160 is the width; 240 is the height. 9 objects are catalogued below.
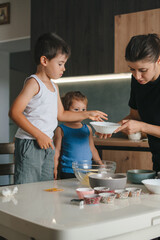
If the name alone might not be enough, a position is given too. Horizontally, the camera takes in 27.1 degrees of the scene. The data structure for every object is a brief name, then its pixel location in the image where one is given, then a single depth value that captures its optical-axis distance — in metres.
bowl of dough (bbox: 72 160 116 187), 1.32
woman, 1.56
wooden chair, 1.97
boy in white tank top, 1.65
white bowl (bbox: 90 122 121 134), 1.54
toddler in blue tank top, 2.11
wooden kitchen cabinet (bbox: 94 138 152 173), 2.99
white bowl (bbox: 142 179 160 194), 1.14
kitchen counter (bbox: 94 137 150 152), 2.99
